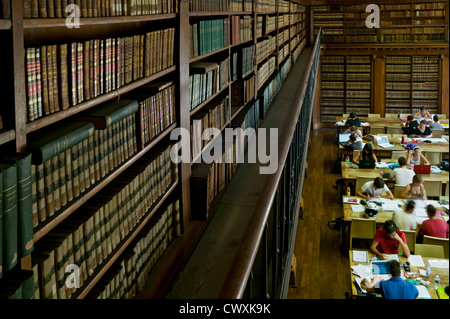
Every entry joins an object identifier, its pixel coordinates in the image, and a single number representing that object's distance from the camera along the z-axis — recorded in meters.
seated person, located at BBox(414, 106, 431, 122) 10.85
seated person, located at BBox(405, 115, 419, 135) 9.55
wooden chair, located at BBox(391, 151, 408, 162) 8.34
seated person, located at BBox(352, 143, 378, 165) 7.93
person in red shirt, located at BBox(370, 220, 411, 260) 5.11
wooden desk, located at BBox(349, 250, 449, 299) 4.45
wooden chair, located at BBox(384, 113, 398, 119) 11.82
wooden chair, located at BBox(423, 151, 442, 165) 8.27
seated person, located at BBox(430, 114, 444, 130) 9.84
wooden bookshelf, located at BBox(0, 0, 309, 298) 1.50
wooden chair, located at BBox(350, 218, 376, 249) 5.93
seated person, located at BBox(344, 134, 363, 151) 8.56
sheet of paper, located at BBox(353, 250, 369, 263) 5.07
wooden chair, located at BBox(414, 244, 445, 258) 5.27
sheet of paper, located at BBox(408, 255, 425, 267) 4.88
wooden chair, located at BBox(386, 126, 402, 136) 10.47
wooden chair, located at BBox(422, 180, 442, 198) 6.97
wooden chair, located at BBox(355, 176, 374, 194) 7.10
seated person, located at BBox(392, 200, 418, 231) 5.86
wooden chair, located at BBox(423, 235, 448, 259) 5.46
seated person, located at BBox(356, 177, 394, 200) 6.44
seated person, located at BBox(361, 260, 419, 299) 4.29
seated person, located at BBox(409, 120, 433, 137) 9.45
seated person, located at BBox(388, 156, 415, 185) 7.09
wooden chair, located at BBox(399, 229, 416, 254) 5.64
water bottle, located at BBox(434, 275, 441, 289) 4.53
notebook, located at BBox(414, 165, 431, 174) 7.39
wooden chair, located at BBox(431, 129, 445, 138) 9.72
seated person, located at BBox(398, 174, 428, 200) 6.41
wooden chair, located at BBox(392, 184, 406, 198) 6.85
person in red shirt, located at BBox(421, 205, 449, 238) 5.64
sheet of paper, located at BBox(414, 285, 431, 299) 4.34
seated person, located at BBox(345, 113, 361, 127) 10.33
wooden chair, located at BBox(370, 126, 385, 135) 10.56
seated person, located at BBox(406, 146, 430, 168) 7.83
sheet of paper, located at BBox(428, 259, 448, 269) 4.80
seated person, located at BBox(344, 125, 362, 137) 9.34
